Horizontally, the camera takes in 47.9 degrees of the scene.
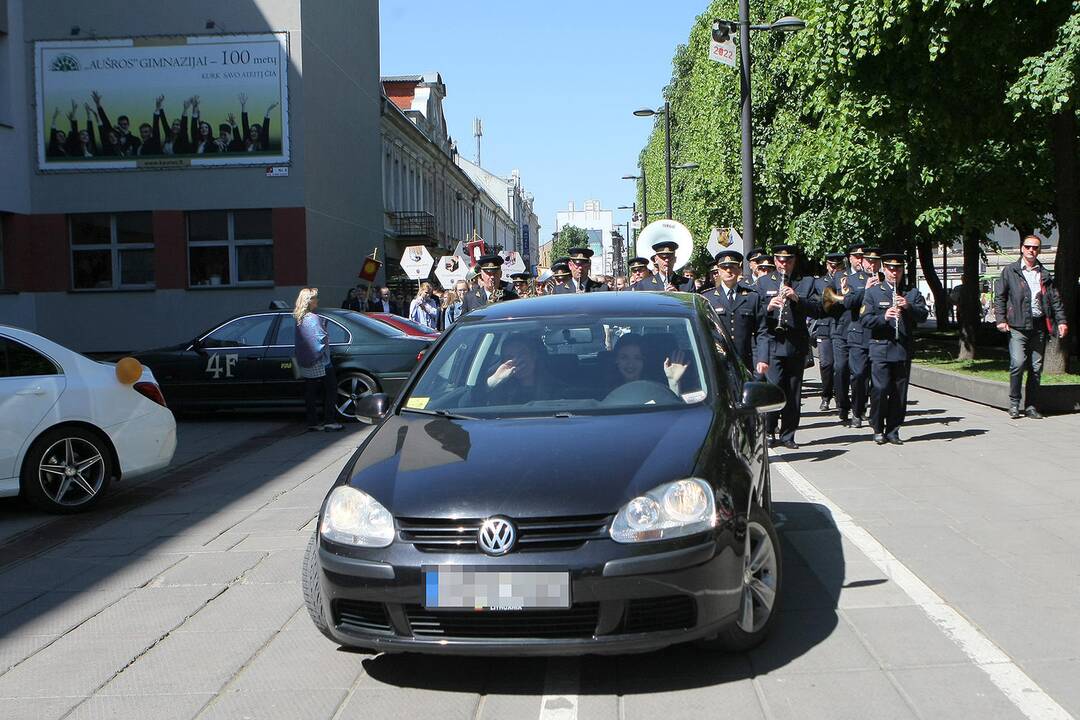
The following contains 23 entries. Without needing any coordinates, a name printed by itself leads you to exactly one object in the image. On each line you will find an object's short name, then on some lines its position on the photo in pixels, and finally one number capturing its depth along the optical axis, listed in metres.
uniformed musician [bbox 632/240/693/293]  13.10
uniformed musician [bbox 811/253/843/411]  14.97
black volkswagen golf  4.20
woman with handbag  13.90
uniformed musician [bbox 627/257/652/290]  14.02
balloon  9.16
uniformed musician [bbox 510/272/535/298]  17.41
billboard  27.56
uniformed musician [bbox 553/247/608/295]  14.38
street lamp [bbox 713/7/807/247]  18.80
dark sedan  15.05
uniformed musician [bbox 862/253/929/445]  11.24
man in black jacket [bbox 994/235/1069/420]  12.91
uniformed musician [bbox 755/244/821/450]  10.59
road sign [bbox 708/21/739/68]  16.89
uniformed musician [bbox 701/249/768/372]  10.80
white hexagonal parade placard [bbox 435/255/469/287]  31.67
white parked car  8.67
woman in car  5.50
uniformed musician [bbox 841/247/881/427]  11.81
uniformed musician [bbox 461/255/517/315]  15.45
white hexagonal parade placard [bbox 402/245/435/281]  29.62
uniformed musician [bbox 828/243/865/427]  12.84
